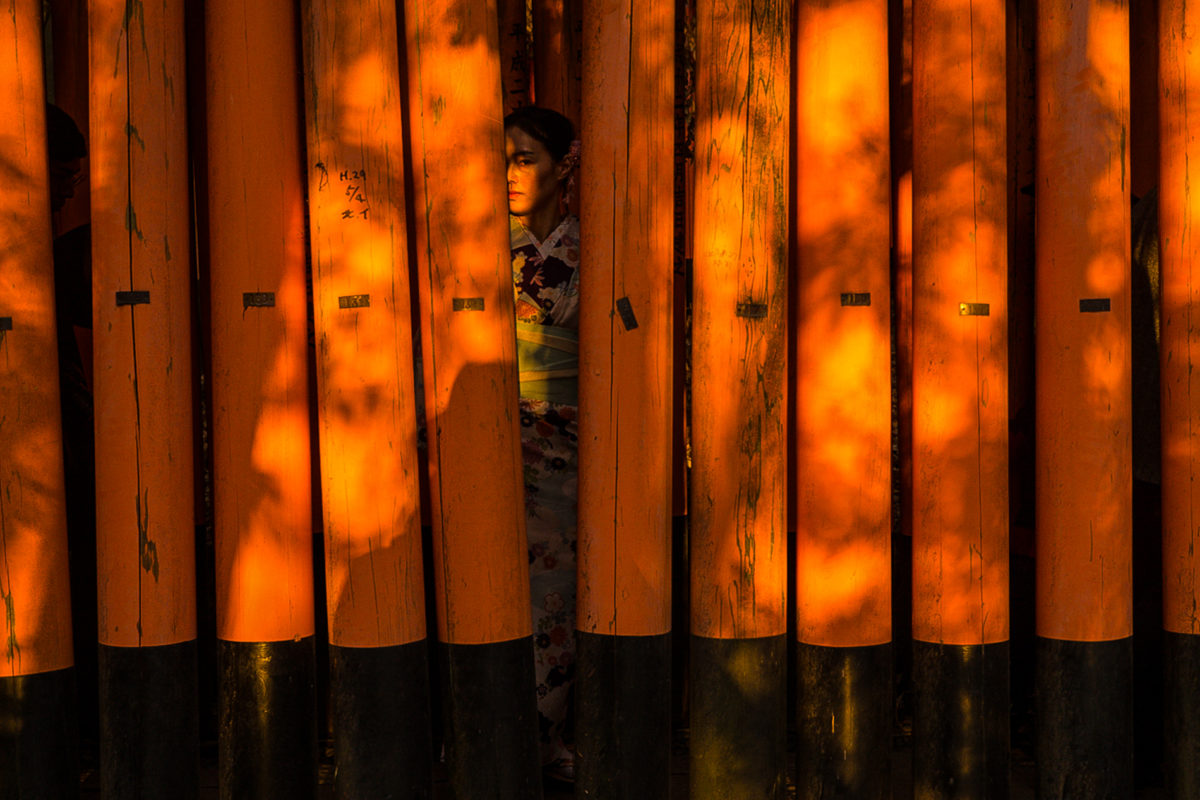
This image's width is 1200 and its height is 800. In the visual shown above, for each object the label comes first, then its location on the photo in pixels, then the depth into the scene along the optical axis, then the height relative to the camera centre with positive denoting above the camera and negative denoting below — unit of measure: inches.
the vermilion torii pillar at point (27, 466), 98.0 -7.8
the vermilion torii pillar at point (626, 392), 98.1 -2.1
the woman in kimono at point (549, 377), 121.4 -0.5
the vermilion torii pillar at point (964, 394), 102.2 -3.1
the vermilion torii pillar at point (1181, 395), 105.0 -3.9
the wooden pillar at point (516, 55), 152.1 +47.4
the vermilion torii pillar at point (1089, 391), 102.4 -3.1
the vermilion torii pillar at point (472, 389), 97.7 -1.4
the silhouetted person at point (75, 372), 125.4 +1.4
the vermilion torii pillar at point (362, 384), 96.6 -0.6
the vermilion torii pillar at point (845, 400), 100.7 -3.4
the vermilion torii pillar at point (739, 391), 98.8 -2.2
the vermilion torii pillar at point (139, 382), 96.9 +0.0
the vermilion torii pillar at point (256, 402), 98.1 -2.2
